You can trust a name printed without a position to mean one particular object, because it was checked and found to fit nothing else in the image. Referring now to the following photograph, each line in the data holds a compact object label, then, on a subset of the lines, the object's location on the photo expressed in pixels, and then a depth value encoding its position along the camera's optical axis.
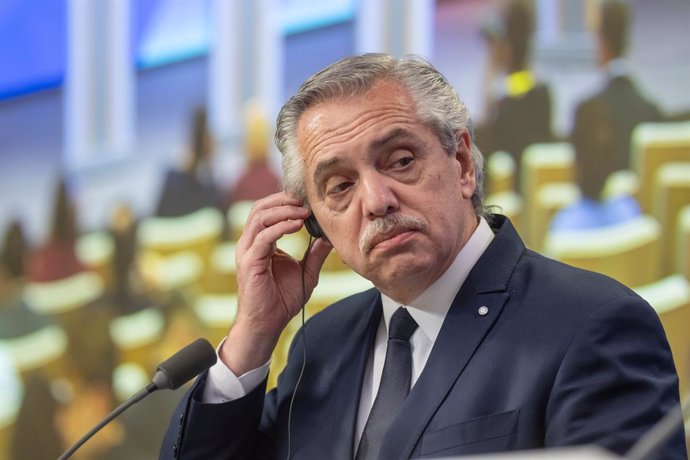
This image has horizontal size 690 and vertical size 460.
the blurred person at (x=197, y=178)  8.00
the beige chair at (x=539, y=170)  7.21
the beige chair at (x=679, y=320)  6.82
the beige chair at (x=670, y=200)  6.91
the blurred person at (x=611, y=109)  7.02
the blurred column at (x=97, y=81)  8.30
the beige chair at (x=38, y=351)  8.19
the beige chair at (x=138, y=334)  8.02
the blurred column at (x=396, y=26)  7.50
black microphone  4.09
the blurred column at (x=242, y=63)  7.96
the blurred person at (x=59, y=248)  8.23
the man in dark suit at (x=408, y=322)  3.76
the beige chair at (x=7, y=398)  8.16
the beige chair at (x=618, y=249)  7.00
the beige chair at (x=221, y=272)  7.96
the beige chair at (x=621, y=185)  7.09
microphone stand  4.04
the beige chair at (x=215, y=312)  7.86
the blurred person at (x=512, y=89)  7.27
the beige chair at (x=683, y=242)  6.90
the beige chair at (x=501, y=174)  7.35
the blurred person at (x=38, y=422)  8.18
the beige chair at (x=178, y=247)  8.02
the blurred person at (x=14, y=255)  8.25
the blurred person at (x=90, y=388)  8.08
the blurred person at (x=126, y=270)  8.12
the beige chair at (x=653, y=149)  6.89
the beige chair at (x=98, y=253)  8.18
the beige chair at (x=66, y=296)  8.20
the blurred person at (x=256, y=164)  7.78
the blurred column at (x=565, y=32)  7.17
